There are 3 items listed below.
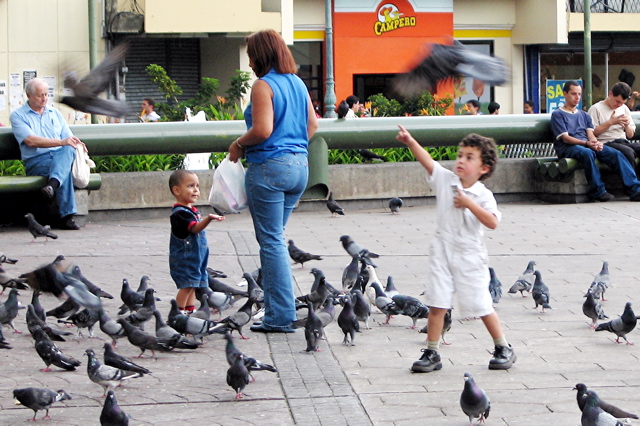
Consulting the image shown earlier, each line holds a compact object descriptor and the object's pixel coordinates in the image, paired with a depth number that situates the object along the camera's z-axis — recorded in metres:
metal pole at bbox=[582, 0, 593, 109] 27.11
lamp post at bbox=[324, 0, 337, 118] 23.50
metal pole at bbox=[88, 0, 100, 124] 19.48
